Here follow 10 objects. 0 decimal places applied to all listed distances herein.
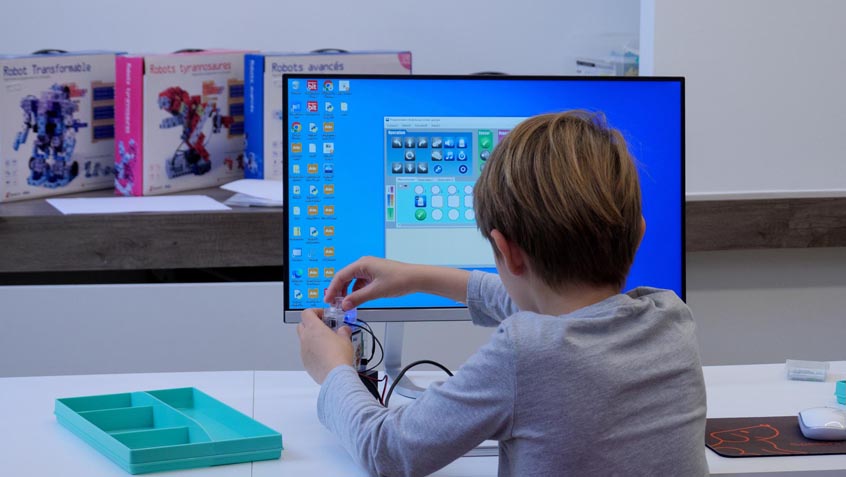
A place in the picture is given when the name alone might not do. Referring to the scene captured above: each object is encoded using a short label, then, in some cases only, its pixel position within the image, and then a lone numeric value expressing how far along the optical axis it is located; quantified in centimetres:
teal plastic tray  223
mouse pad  230
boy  204
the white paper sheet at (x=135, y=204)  335
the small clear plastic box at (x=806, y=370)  260
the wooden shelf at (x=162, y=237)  329
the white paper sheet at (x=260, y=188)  344
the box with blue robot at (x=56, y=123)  340
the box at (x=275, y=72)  356
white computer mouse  233
